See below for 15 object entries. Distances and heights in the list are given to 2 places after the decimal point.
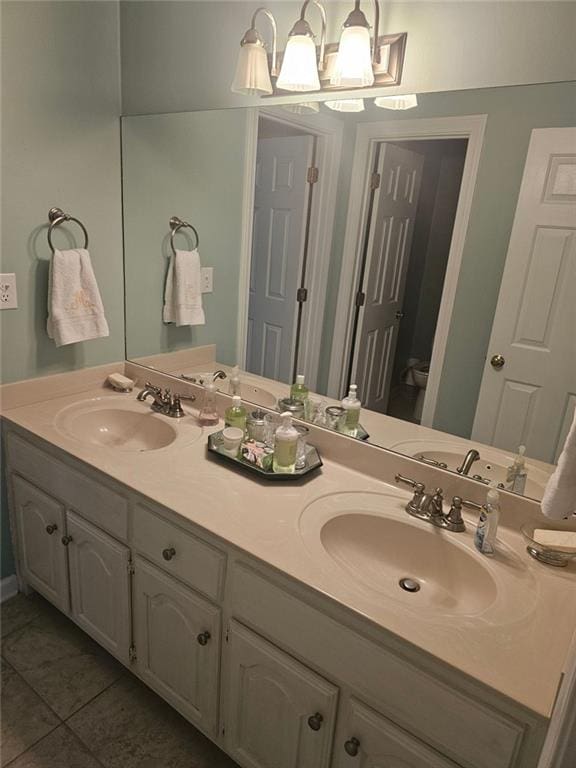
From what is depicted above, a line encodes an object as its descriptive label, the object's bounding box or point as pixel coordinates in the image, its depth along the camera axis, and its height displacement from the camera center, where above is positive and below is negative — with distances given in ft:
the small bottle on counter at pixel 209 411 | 5.64 -1.92
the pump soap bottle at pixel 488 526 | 3.62 -1.86
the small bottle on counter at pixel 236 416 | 5.18 -1.78
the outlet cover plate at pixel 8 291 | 5.27 -0.74
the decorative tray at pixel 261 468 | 4.44 -1.97
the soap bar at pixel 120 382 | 6.46 -1.92
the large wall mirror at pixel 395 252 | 3.82 -0.03
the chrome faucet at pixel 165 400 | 5.84 -1.95
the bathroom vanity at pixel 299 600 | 2.84 -2.37
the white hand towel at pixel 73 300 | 5.52 -0.83
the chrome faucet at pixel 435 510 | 3.93 -1.97
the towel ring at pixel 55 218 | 5.54 +0.05
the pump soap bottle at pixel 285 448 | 4.42 -1.76
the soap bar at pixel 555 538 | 3.59 -1.90
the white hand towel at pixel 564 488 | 2.04 -0.90
